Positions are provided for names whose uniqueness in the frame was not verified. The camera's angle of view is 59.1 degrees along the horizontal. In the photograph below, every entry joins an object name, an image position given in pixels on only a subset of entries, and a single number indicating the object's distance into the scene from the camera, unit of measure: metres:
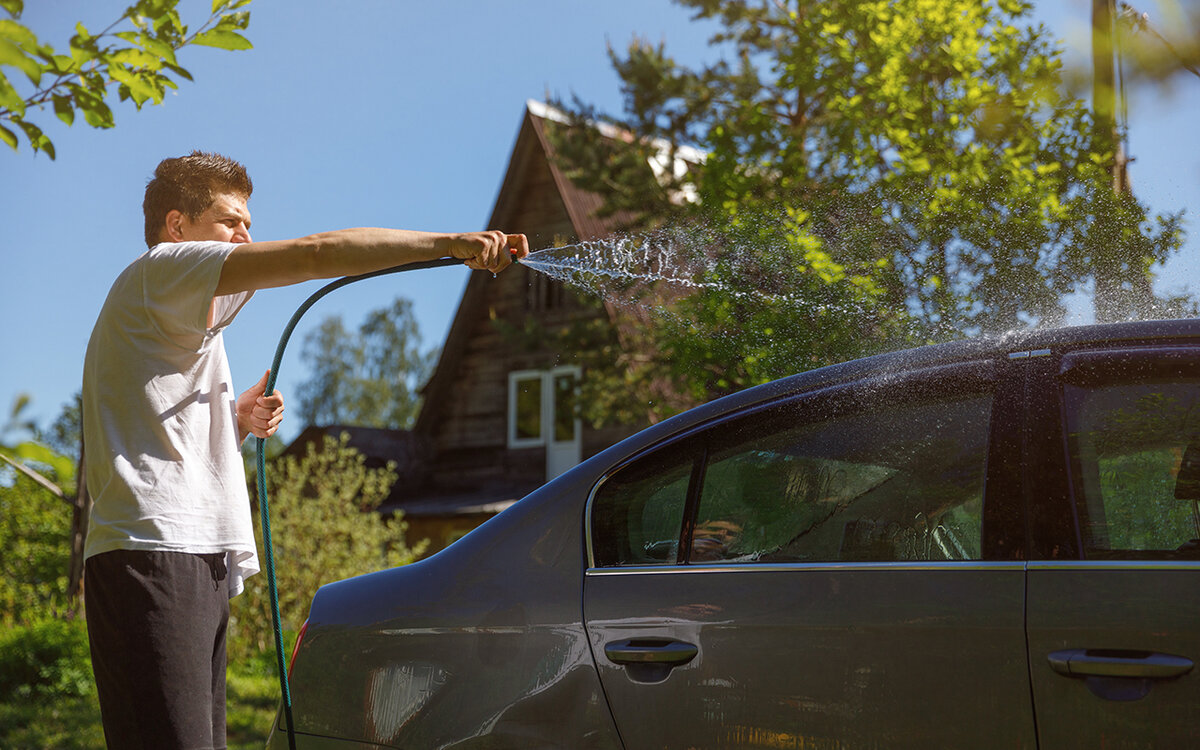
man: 2.53
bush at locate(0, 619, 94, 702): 8.75
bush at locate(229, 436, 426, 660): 10.92
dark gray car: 2.06
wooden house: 19.59
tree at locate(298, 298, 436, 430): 53.50
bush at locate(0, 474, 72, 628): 11.65
